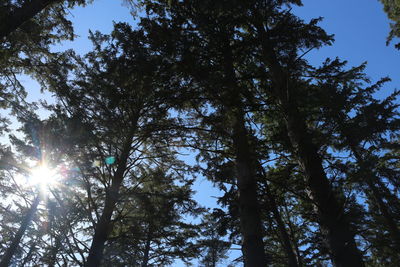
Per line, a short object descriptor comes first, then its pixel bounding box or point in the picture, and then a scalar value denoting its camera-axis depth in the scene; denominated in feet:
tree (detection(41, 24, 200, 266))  21.47
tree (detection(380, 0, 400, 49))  38.53
